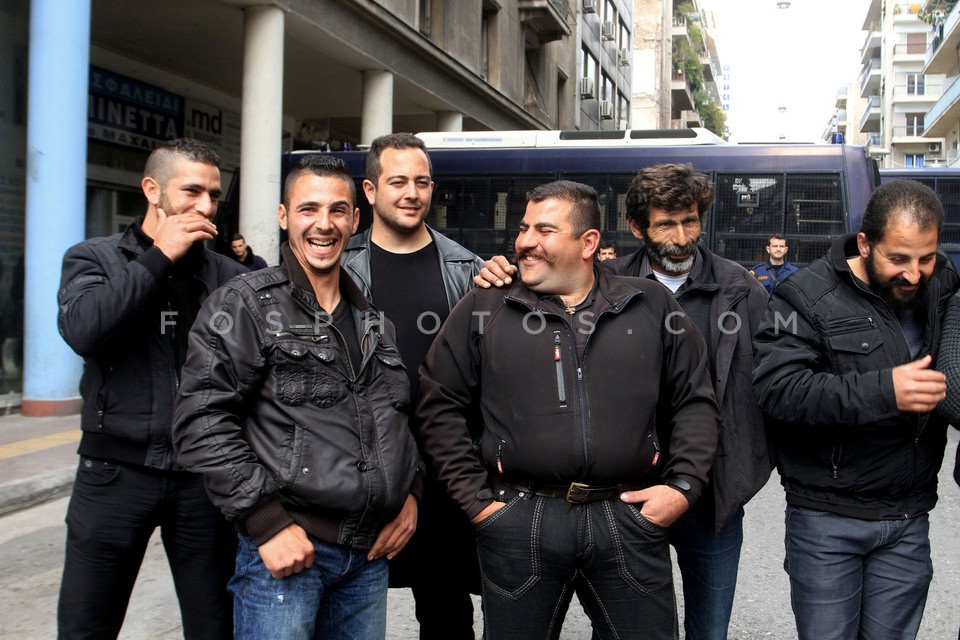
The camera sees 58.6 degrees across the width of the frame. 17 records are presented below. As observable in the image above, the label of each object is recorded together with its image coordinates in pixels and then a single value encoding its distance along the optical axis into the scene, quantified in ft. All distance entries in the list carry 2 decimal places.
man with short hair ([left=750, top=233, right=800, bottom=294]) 35.17
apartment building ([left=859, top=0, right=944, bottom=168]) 183.62
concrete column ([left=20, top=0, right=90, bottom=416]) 27.35
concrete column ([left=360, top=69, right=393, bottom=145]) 47.11
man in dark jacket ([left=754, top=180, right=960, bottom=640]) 8.39
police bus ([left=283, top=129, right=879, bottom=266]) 37.17
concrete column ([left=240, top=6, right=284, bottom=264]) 37.06
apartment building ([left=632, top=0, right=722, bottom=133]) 131.44
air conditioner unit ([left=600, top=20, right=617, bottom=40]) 103.24
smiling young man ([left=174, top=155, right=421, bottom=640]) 7.25
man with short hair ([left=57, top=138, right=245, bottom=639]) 8.44
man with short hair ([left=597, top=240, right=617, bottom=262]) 35.45
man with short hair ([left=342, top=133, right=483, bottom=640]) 10.41
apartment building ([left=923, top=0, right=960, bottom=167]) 112.06
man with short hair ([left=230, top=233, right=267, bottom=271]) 32.36
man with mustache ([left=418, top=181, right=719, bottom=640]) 8.05
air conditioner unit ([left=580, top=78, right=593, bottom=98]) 92.75
